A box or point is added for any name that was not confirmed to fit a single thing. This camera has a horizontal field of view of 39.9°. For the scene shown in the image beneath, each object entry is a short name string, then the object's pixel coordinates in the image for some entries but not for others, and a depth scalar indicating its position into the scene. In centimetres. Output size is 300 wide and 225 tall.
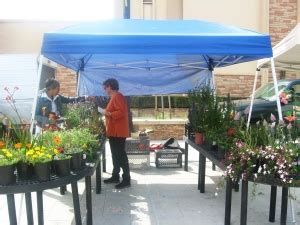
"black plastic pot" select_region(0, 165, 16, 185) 347
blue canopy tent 421
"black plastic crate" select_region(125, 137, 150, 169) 748
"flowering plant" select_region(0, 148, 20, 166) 352
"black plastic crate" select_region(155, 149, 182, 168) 759
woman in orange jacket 582
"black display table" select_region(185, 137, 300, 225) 378
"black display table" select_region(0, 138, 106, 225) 348
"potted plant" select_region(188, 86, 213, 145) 581
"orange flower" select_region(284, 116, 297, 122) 427
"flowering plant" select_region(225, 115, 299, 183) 374
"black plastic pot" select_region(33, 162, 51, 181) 357
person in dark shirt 591
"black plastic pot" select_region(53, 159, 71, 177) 373
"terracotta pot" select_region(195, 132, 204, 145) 581
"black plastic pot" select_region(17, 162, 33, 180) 361
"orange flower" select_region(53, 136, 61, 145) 405
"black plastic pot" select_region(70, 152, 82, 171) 395
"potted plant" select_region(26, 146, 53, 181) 358
